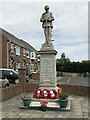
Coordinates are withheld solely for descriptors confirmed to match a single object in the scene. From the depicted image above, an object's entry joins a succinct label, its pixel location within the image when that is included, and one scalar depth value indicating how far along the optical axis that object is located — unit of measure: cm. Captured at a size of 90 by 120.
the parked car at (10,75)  1395
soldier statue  677
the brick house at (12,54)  2027
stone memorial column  646
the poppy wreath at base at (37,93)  609
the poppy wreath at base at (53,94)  597
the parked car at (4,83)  872
